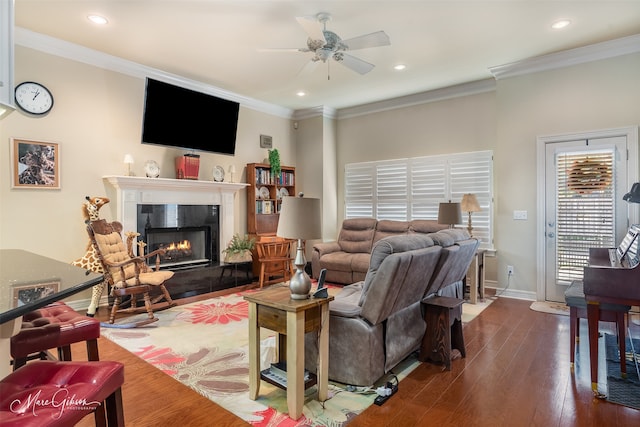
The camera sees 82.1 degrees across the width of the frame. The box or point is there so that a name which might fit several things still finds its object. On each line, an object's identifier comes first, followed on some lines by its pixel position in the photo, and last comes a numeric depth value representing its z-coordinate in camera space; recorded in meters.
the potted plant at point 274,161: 6.27
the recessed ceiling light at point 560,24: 3.58
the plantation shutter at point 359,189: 6.58
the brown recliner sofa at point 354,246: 5.33
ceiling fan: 3.13
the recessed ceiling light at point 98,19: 3.45
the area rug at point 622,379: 2.28
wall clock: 3.78
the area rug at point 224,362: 2.17
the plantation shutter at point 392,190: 6.19
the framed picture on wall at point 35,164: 3.75
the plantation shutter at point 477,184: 5.33
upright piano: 2.31
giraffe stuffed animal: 3.89
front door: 4.11
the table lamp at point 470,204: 4.98
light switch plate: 4.72
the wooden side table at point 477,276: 4.57
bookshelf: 6.10
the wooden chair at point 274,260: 5.60
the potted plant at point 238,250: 5.55
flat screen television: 4.59
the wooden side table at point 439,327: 2.72
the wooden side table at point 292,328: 2.04
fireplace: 4.53
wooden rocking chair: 3.77
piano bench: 2.48
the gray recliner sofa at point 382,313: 2.34
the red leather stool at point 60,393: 1.10
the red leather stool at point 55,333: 1.73
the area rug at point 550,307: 4.15
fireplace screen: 5.05
